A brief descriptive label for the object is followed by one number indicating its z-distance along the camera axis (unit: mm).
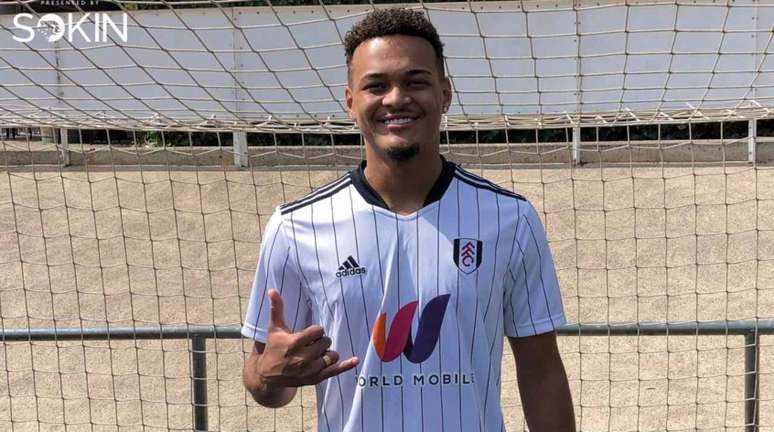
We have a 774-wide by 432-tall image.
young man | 1353
